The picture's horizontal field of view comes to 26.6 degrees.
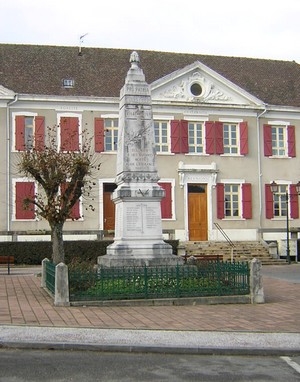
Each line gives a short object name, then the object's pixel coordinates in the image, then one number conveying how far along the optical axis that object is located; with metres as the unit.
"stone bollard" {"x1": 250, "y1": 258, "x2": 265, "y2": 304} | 14.12
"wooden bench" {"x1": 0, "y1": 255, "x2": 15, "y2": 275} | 26.26
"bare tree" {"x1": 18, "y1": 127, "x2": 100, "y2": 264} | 19.48
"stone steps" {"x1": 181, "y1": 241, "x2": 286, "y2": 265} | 30.17
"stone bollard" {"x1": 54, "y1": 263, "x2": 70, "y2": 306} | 13.19
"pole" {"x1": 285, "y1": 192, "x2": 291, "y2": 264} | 30.35
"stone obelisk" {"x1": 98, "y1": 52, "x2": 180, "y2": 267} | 15.58
